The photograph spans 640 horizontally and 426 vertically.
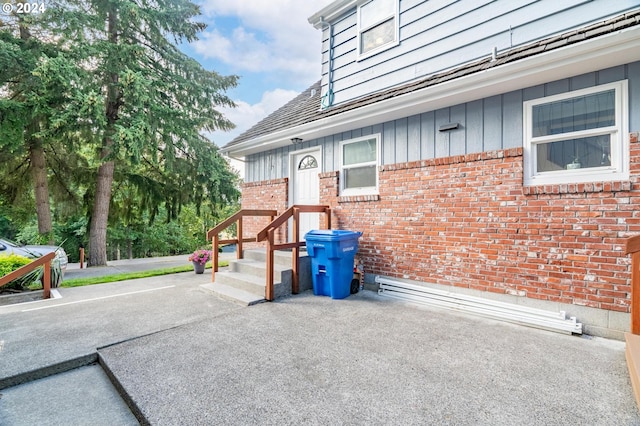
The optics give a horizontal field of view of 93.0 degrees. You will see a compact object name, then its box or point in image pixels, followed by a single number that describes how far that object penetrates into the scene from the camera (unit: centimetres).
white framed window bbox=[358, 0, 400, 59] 532
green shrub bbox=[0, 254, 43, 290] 509
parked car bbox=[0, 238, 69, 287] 680
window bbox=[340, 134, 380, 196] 540
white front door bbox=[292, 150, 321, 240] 636
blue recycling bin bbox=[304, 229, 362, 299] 464
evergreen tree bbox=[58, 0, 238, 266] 786
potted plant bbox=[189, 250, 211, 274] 715
